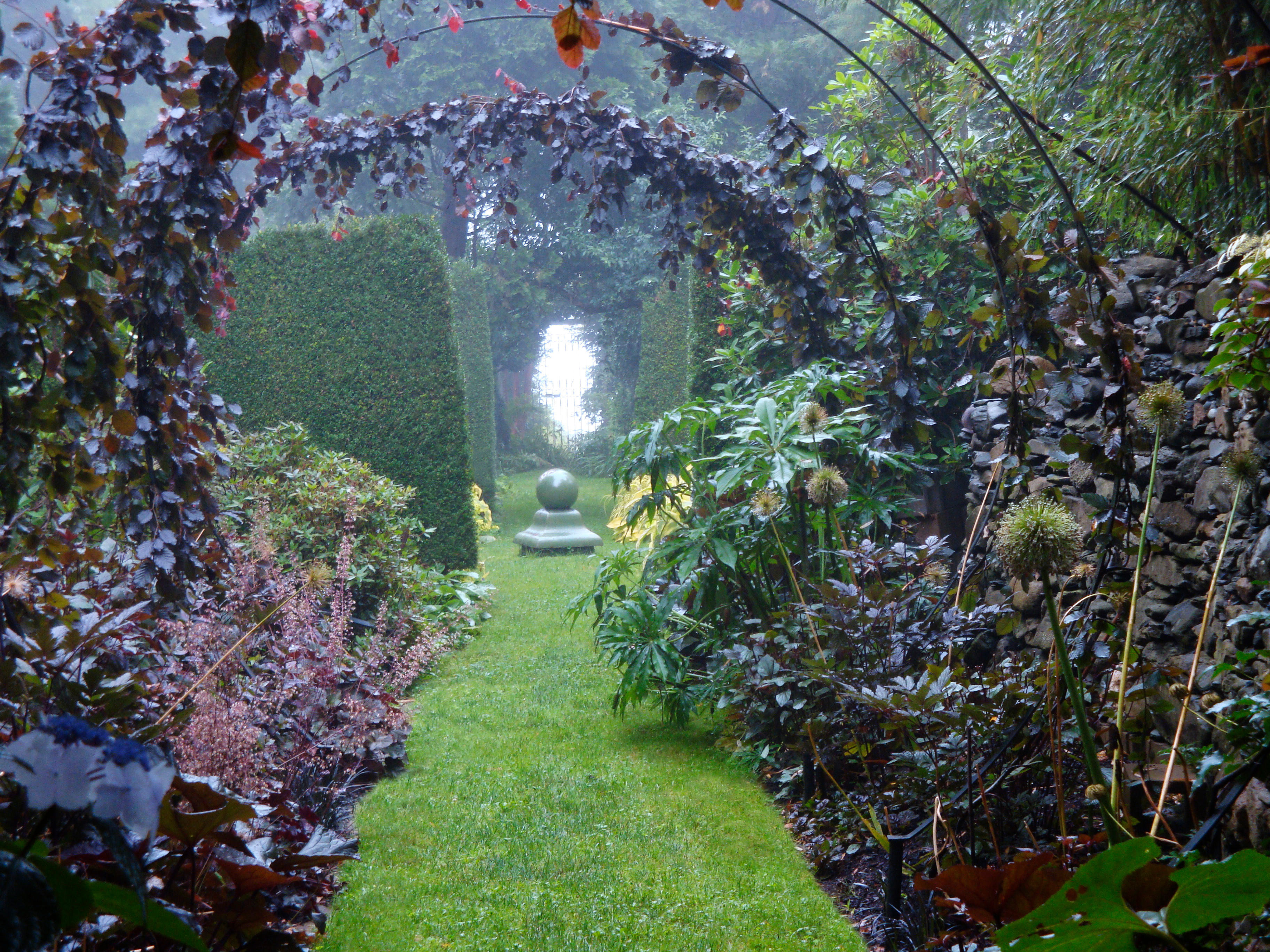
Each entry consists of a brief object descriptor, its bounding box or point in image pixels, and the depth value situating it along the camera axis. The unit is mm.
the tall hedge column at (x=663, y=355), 12344
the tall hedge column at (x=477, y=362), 12641
